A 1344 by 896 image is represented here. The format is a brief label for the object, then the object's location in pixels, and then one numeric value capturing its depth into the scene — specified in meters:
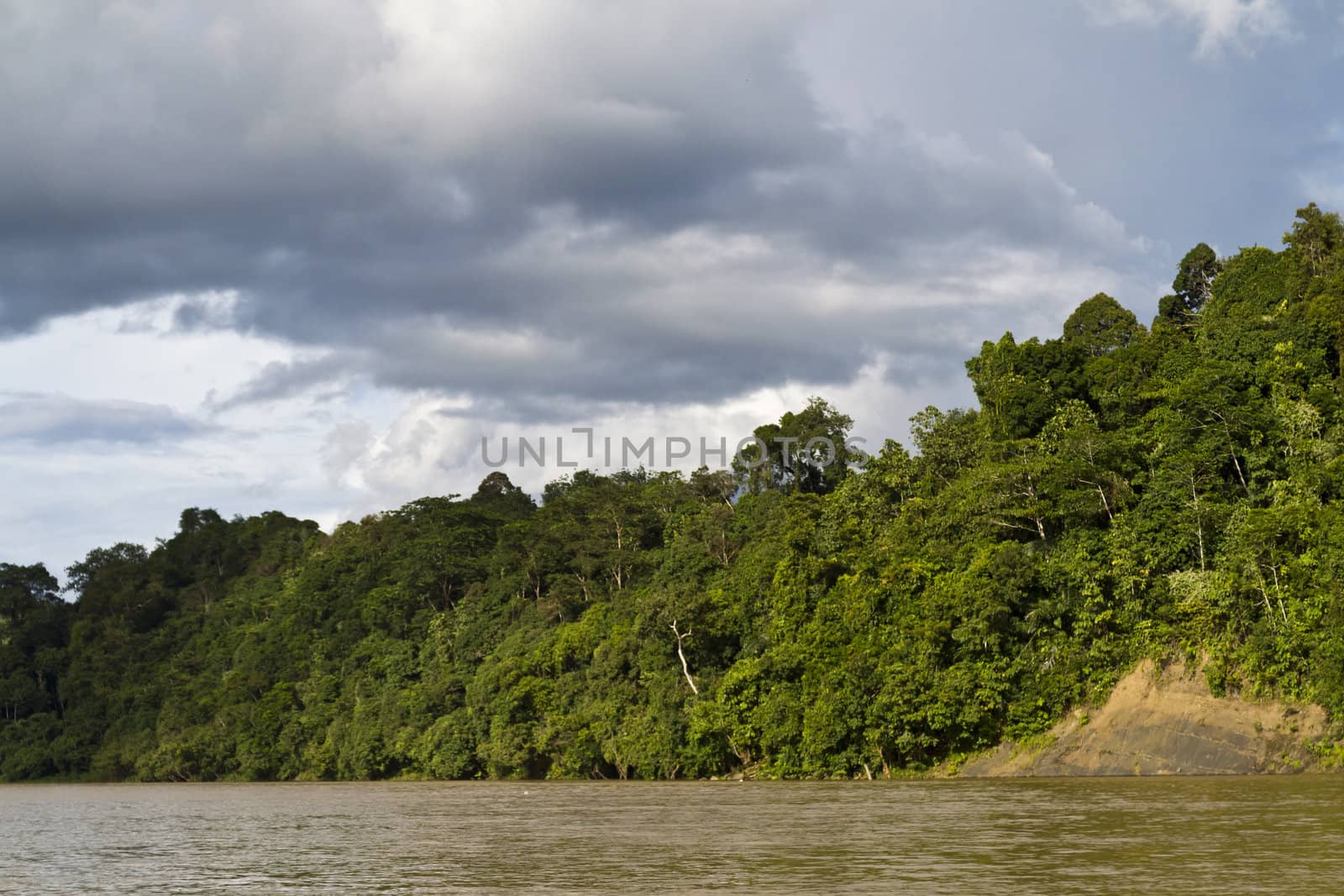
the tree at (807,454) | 84.50
